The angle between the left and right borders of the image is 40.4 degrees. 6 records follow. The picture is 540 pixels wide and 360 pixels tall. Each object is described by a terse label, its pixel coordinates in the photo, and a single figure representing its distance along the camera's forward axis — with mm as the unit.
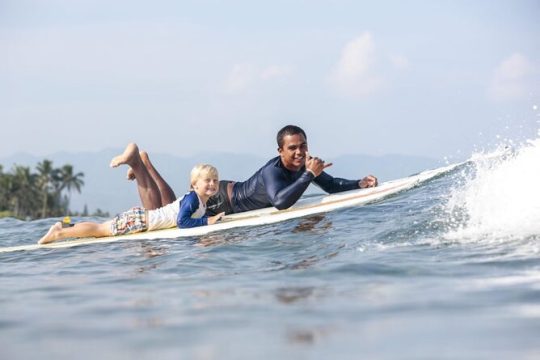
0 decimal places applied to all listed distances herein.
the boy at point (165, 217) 7691
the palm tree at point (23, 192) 84500
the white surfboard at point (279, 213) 8094
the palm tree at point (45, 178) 87000
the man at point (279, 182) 8086
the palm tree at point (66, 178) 90562
